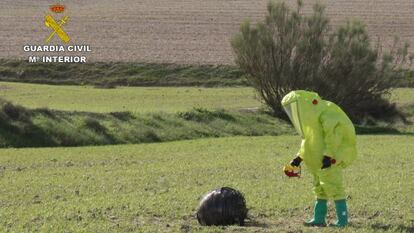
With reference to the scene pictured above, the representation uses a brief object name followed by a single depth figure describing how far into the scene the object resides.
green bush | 44.28
